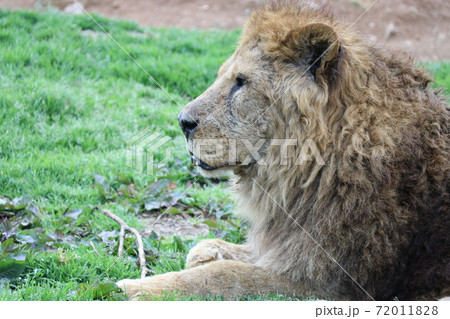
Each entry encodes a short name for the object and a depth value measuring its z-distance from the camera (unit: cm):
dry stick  822
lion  695
